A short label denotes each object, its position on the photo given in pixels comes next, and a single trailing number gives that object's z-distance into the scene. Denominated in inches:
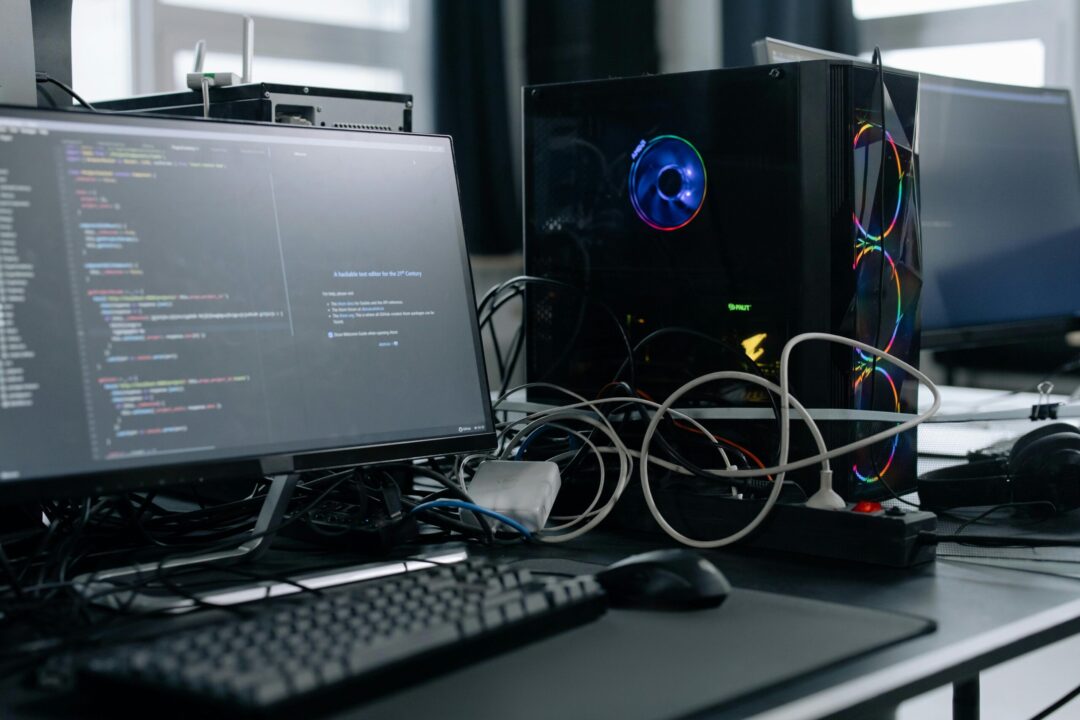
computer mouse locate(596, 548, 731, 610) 31.1
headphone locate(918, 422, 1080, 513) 43.9
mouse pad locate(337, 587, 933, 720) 24.4
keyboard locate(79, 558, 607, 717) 23.3
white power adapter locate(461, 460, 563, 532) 40.6
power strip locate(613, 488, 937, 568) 36.5
